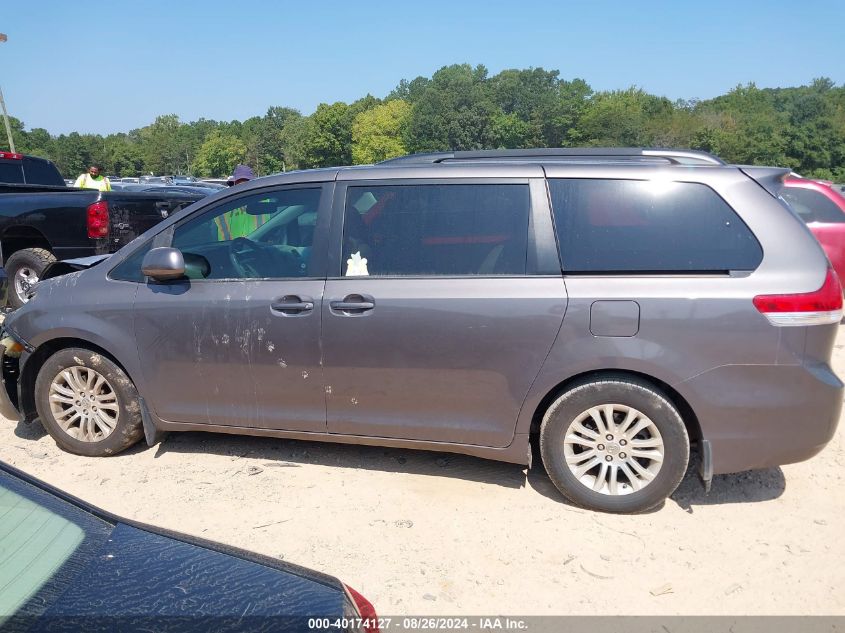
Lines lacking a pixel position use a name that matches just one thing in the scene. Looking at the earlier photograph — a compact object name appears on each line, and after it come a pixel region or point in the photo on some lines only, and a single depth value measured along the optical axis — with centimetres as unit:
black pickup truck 802
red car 734
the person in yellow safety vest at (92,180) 1296
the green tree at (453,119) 10256
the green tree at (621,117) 8431
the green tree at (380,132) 11156
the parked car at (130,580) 156
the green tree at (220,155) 12094
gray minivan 330
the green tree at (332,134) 11431
